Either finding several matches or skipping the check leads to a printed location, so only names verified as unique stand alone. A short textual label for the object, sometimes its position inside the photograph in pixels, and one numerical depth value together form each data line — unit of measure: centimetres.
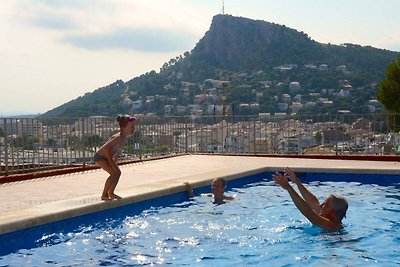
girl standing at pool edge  794
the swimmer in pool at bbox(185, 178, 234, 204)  904
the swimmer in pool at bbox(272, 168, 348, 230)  635
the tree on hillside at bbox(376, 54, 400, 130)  3791
